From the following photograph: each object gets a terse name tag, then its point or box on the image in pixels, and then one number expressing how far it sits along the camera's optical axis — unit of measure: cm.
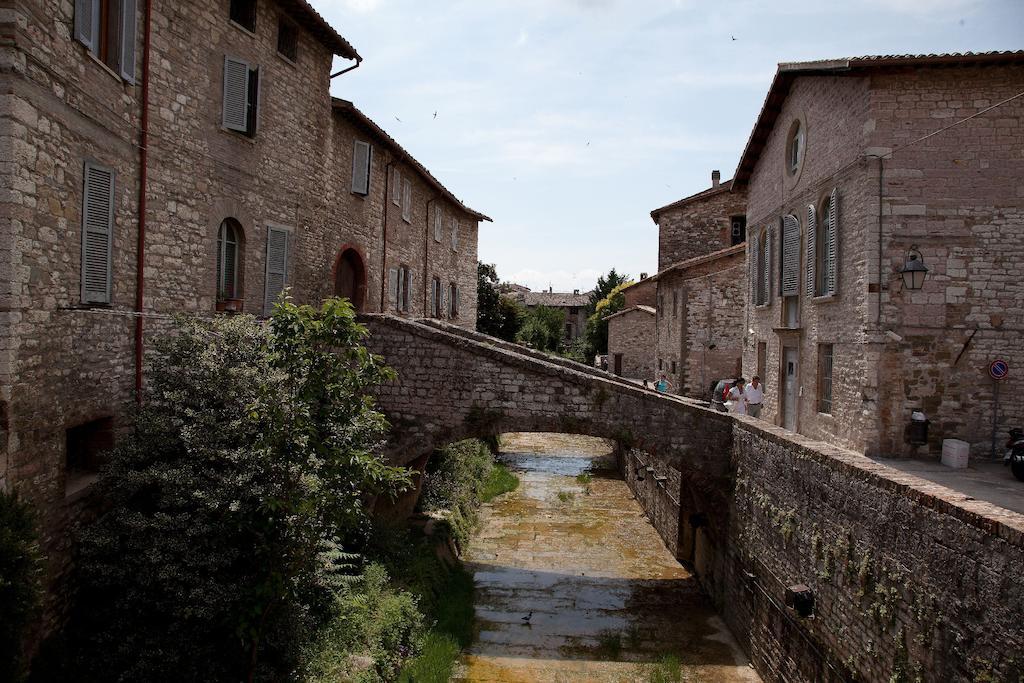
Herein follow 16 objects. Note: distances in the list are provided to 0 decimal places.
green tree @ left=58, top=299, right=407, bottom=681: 755
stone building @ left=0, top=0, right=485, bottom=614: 677
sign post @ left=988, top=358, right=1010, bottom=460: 1180
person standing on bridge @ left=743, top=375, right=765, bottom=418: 1617
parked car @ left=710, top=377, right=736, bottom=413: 2140
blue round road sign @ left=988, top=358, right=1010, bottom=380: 1180
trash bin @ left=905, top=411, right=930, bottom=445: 1191
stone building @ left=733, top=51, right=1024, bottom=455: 1189
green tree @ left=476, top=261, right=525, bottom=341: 4122
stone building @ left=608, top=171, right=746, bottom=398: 2522
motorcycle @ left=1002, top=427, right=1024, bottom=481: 1048
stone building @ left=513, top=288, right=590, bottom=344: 7688
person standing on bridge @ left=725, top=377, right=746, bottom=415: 1639
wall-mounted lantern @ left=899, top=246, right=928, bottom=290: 1168
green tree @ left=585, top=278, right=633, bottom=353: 5209
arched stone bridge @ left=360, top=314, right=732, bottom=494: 1234
